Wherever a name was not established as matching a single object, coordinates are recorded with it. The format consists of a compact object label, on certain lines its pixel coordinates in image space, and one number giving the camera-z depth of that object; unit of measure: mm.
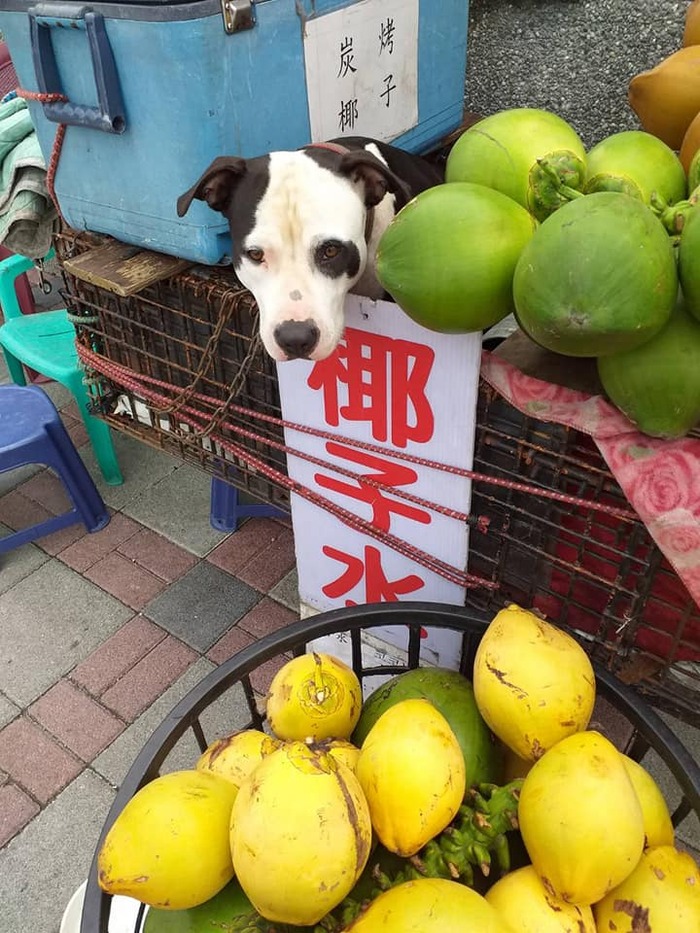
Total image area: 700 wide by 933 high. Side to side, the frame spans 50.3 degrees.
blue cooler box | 1402
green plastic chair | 2924
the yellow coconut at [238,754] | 1279
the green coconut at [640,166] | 1174
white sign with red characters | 1349
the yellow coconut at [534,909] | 1040
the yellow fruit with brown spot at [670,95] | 1431
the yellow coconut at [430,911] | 976
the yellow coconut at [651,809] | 1189
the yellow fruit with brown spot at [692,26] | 1600
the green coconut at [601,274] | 948
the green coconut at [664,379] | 1000
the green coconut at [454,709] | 1349
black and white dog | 1474
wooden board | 1552
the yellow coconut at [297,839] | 997
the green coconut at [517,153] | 1157
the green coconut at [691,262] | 967
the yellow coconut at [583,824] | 1014
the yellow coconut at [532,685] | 1200
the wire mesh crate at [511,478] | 1264
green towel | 2445
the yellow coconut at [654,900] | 1049
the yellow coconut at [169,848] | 1065
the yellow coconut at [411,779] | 1097
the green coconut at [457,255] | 1067
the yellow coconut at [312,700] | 1330
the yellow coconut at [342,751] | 1180
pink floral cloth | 1106
